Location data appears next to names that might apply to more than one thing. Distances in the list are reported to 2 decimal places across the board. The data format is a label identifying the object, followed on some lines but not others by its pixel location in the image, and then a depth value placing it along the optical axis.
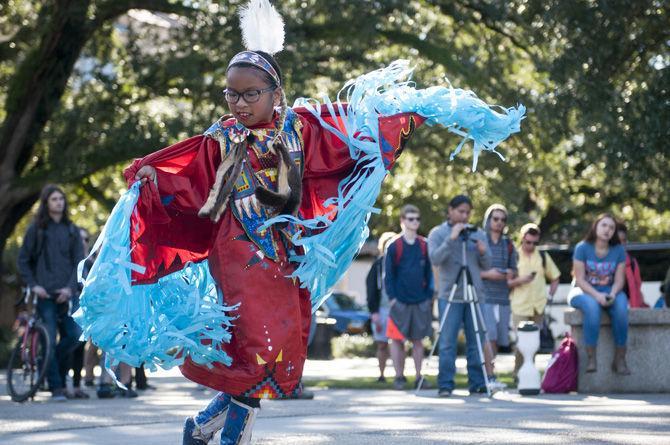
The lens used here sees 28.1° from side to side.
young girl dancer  5.68
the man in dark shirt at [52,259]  11.99
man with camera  12.16
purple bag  12.67
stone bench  12.68
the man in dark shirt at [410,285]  13.50
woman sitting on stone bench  12.45
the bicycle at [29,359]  11.95
